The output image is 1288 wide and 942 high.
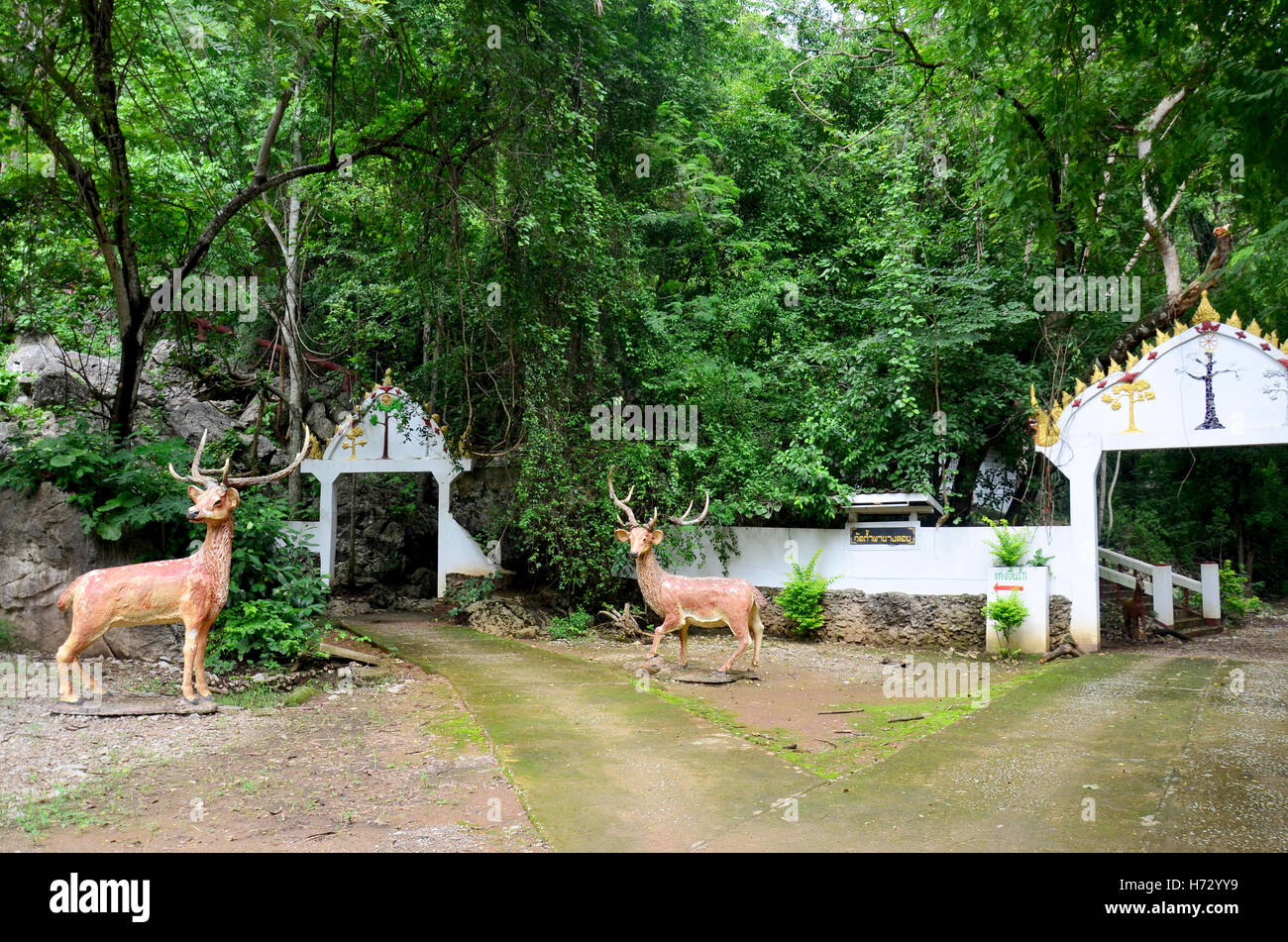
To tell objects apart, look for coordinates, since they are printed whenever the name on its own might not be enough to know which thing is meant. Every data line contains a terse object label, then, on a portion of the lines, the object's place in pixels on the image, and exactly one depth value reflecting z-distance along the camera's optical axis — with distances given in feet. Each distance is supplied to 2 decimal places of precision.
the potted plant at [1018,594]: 33.47
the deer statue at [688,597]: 28.09
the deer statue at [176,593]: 19.77
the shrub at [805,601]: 37.58
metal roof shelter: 36.83
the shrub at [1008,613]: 33.30
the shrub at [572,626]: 37.58
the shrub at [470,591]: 42.57
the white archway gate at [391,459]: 44.96
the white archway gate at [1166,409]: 30.89
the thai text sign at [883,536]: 36.96
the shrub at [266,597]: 24.54
